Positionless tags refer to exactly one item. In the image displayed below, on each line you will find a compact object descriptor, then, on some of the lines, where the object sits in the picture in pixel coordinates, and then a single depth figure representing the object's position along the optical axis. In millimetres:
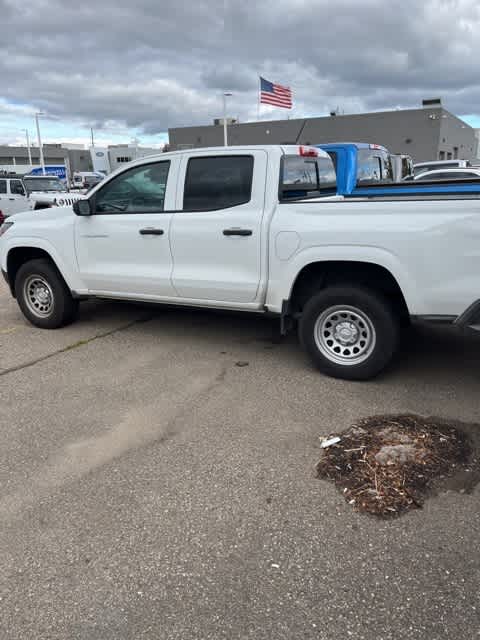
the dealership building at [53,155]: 70688
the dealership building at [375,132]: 38000
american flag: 23891
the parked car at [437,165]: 17759
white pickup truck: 3928
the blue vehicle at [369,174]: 6215
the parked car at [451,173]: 12922
